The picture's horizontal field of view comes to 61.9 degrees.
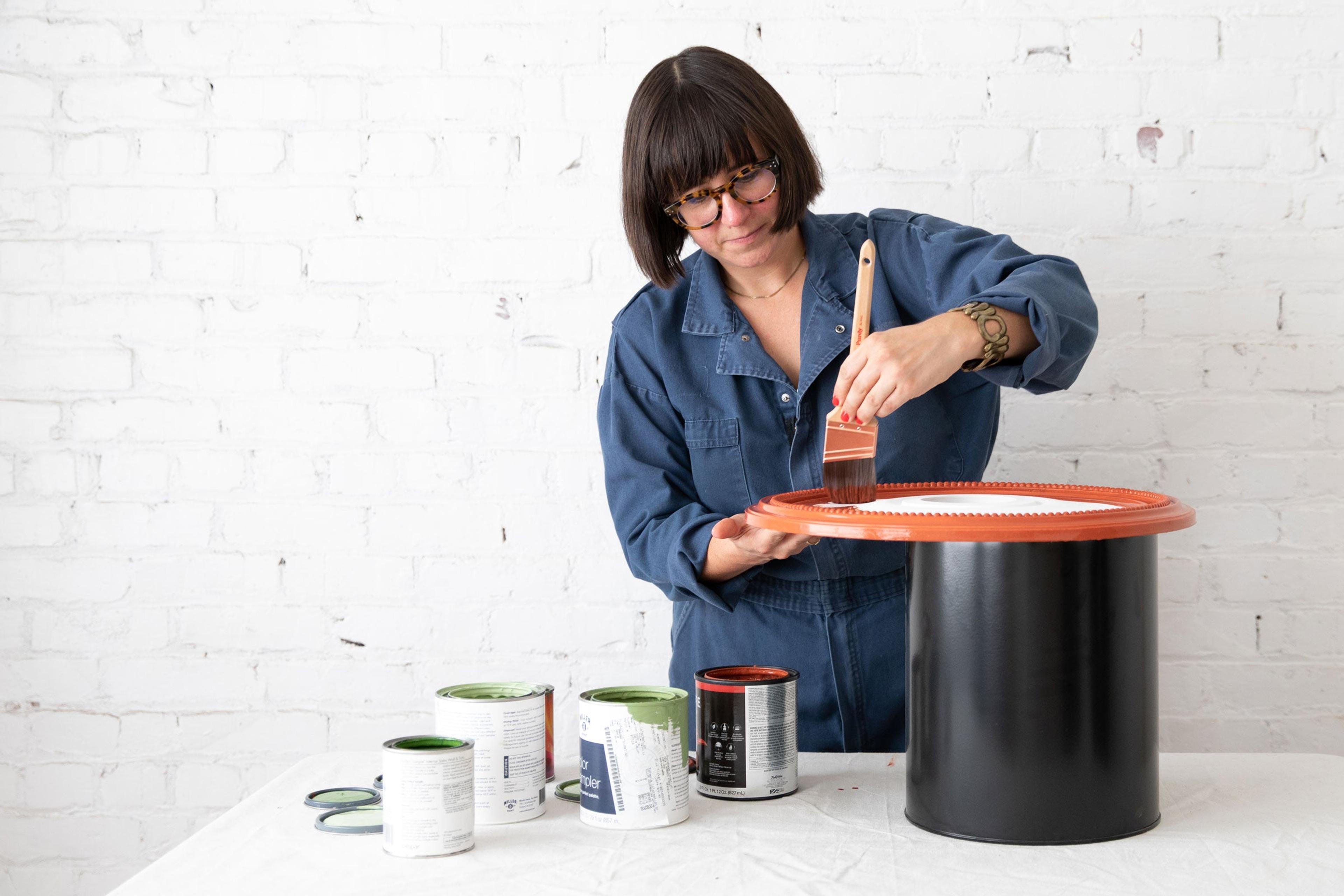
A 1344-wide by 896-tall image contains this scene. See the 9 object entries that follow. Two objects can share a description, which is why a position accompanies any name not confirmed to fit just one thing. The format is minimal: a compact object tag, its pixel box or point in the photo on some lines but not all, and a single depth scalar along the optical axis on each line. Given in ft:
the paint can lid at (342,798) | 3.63
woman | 4.44
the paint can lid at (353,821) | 3.37
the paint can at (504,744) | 3.38
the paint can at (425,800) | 3.14
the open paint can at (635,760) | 3.30
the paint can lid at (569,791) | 3.71
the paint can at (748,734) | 3.54
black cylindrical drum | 3.16
